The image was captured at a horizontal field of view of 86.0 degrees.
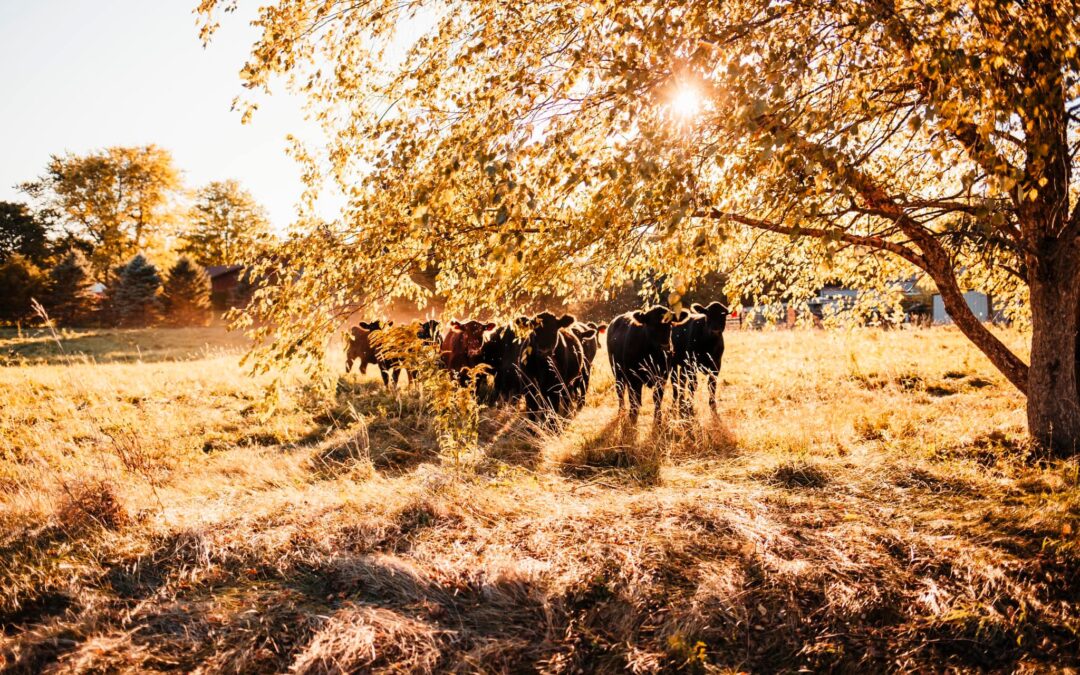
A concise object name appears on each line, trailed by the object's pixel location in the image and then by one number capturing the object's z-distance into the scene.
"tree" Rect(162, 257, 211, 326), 40.03
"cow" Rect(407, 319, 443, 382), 12.88
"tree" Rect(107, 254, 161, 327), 38.44
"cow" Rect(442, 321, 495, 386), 11.66
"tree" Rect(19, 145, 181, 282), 51.56
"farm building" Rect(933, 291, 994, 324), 26.31
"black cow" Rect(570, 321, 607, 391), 12.32
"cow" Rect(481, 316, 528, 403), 10.99
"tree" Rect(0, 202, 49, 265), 47.38
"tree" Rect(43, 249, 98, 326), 36.25
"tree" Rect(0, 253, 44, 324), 35.16
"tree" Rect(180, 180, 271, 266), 59.22
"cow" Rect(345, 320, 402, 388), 13.86
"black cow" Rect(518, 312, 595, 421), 10.11
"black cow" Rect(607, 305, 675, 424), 9.16
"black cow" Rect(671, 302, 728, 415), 9.88
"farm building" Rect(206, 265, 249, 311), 46.44
